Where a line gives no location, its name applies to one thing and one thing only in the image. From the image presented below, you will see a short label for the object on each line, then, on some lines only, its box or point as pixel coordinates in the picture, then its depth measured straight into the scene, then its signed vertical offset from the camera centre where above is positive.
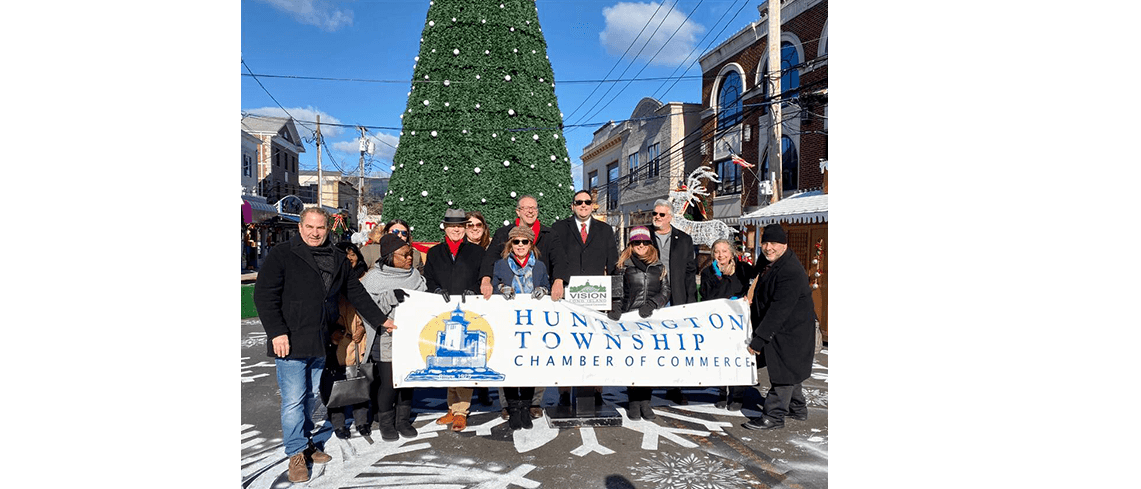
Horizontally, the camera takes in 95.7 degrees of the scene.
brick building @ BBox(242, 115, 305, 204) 33.19 +6.81
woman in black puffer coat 4.20 -0.21
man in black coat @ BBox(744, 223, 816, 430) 4.14 -0.58
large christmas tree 8.02 +2.11
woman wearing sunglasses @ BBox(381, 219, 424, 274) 5.33 +0.27
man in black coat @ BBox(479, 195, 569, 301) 4.37 +0.06
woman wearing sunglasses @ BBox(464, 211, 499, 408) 4.57 +0.22
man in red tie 4.60 +0.11
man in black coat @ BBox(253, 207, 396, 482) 3.25 -0.37
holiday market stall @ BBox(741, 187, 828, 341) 7.43 +0.26
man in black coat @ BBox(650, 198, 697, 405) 4.63 -0.02
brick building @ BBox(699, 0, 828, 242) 14.77 +4.75
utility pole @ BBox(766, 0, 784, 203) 9.34 +3.30
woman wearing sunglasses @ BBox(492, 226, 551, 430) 4.14 -0.18
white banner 4.02 -0.72
